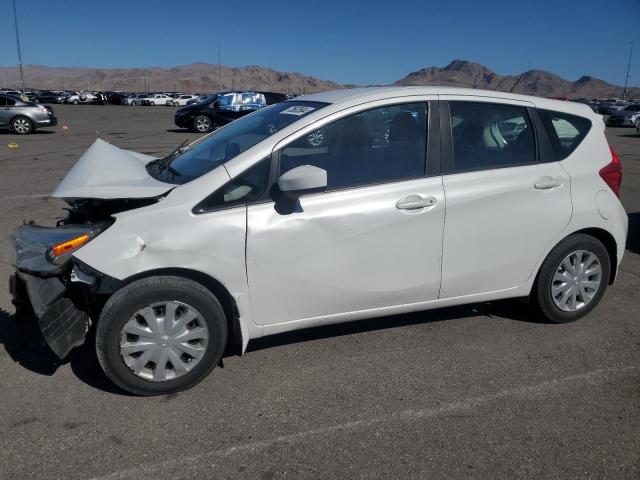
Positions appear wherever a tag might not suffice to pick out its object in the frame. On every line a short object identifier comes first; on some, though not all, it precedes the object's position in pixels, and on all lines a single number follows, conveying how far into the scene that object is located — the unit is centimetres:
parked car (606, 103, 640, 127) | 3225
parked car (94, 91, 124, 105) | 6031
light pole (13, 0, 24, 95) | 5212
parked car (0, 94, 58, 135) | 2033
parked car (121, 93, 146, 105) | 6306
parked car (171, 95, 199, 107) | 6582
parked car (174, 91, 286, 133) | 2227
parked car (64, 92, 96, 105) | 5952
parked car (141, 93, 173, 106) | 6431
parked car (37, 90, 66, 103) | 5886
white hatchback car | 322
